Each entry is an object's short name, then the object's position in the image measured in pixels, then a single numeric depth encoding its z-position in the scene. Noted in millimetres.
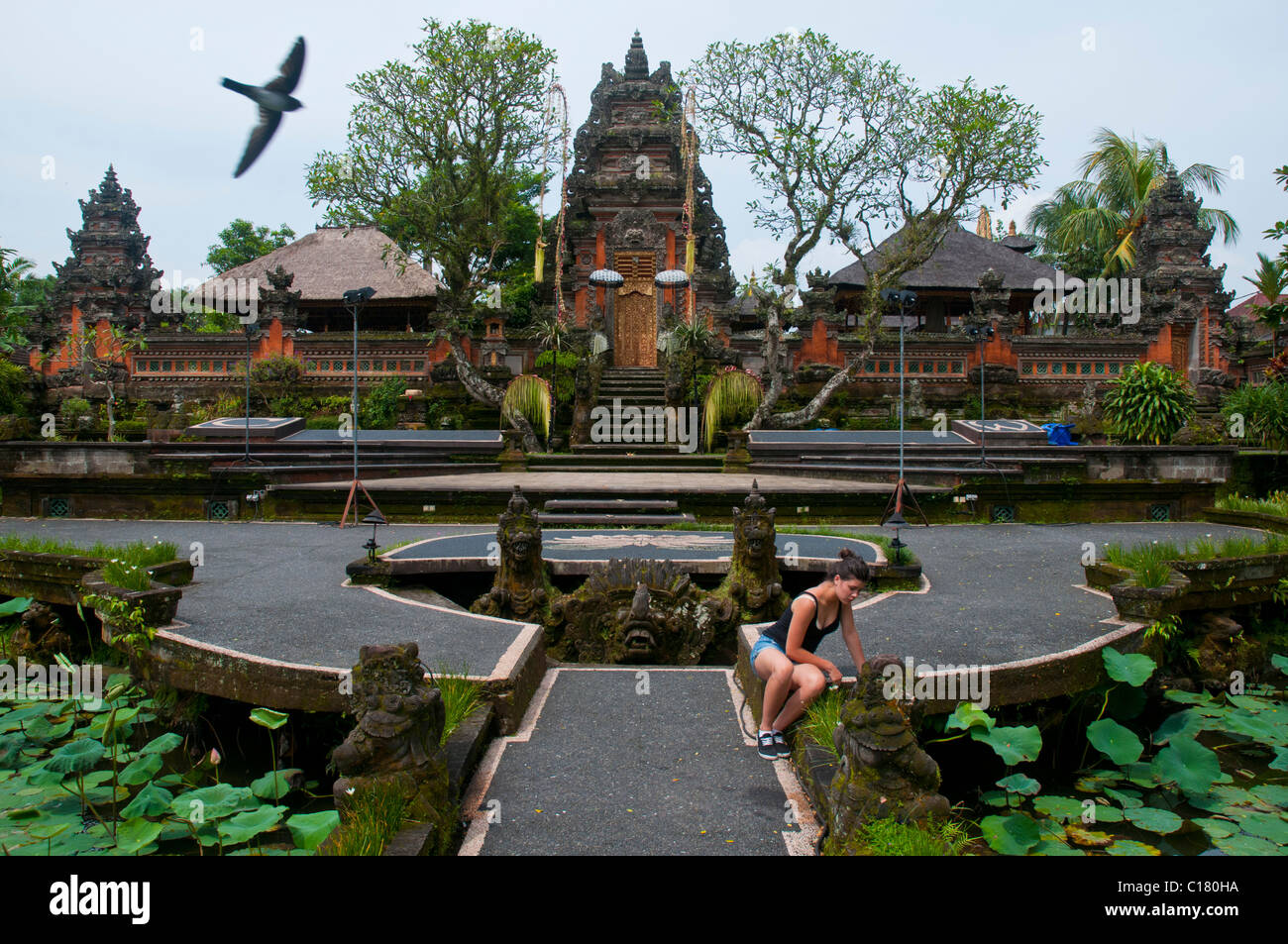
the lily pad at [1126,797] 4098
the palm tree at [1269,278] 20556
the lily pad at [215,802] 3279
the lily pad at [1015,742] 3613
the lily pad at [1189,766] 3887
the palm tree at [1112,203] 25688
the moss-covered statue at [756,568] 6355
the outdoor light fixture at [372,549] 6883
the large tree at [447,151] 17719
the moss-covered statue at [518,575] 6359
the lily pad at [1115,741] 4113
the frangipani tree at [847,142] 16625
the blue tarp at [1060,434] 14492
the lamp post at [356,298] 8836
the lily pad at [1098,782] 4359
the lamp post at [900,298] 8531
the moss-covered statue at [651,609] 6066
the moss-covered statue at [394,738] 3096
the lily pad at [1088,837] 3637
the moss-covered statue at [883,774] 2939
